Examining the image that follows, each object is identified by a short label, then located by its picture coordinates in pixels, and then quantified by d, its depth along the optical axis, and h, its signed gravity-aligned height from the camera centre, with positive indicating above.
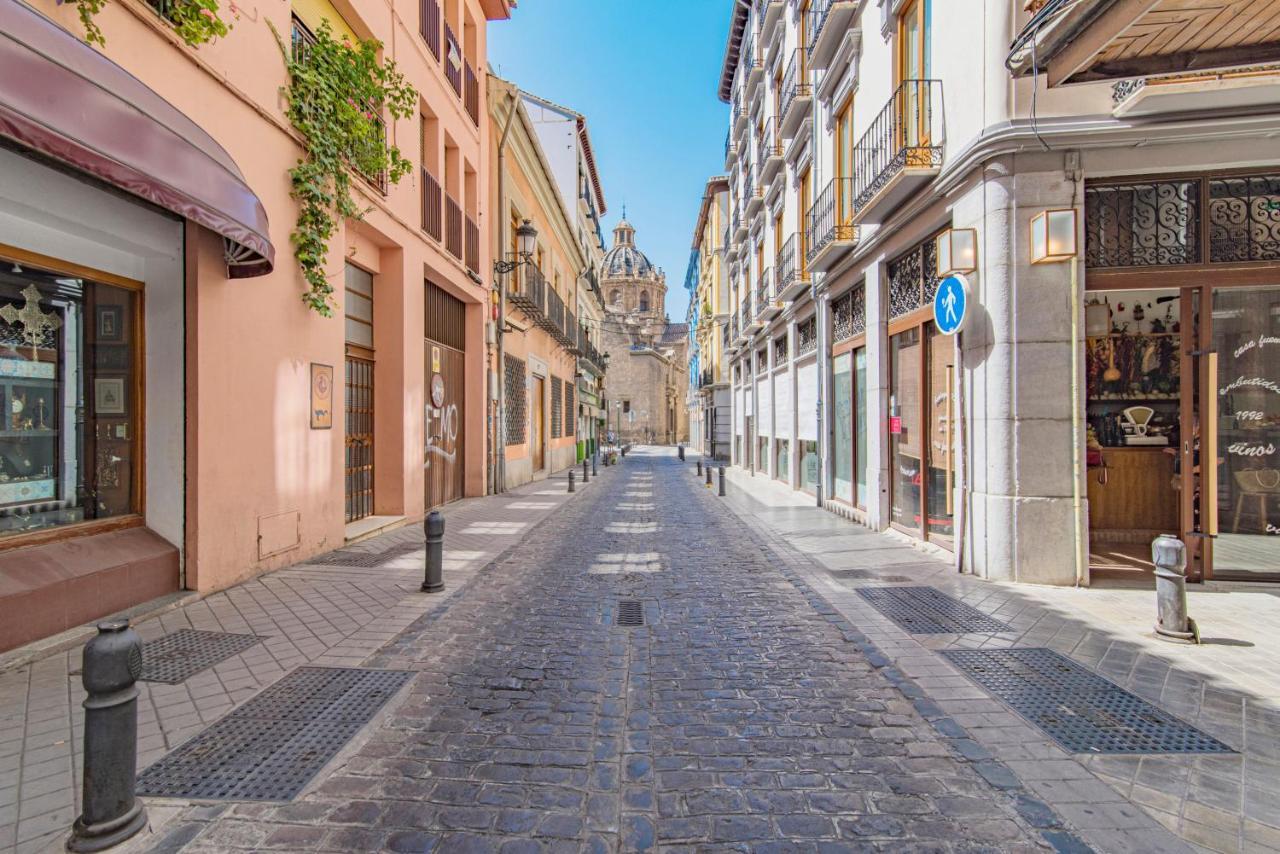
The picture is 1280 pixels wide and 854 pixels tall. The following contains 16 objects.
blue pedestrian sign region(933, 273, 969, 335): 6.51 +1.27
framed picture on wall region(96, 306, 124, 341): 5.45 +0.90
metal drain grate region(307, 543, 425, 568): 7.35 -1.53
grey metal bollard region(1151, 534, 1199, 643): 4.59 -1.20
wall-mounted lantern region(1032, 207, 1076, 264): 5.99 +1.79
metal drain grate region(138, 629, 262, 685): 4.05 -1.53
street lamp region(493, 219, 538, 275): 15.04 +4.38
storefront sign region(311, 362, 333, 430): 7.61 +0.38
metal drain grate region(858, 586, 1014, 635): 5.05 -1.58
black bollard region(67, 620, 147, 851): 2.34 -1.14
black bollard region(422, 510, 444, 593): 6.13 -1.21
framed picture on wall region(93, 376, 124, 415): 5.43 +0.29
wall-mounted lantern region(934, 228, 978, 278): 6.63 +1.82
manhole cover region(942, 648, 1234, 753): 3.20 -1.56
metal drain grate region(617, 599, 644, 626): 5.28 -1.59
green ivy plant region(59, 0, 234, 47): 5.16 +3.34
